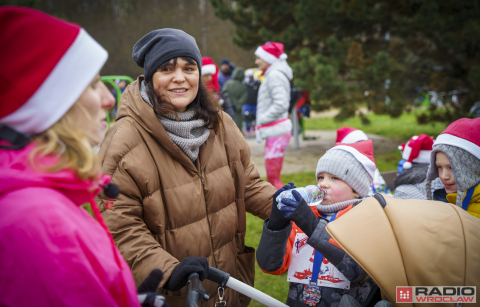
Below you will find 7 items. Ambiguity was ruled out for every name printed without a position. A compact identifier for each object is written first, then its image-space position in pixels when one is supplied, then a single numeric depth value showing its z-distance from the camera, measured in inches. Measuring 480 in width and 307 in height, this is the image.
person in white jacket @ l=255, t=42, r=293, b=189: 207.2
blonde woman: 34.1
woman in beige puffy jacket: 65.4
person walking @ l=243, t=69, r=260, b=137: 386.6
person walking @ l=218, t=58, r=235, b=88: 438.9
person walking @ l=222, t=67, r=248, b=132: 395.9
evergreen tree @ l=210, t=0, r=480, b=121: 272.7
